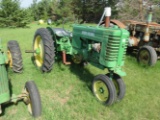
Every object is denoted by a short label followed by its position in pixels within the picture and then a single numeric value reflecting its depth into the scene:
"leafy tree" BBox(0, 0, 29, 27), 12.67
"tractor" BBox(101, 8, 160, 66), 3.41
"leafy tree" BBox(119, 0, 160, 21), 10.15
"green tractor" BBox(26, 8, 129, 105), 2.03
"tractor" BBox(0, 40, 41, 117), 1.71
